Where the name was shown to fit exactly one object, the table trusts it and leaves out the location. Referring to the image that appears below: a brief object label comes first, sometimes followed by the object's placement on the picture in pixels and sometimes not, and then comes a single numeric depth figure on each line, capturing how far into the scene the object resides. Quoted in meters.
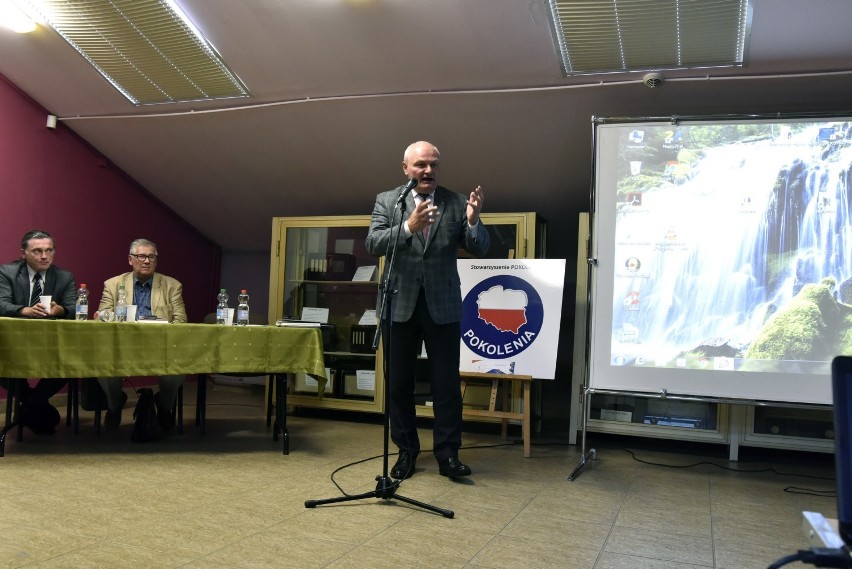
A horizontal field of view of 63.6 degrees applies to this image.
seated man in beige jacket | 4.07
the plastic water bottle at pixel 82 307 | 3.41
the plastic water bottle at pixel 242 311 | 3.72
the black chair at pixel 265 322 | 4.55
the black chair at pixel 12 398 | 3.29
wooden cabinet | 5.12
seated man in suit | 3.80
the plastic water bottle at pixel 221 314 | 3.62
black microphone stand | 2.42
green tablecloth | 2.92
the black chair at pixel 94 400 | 3.92
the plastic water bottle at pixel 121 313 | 3.40
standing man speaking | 3.01
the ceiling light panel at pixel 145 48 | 3.95
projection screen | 3.14
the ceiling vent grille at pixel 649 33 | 3.28
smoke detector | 3.74
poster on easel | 3.97
